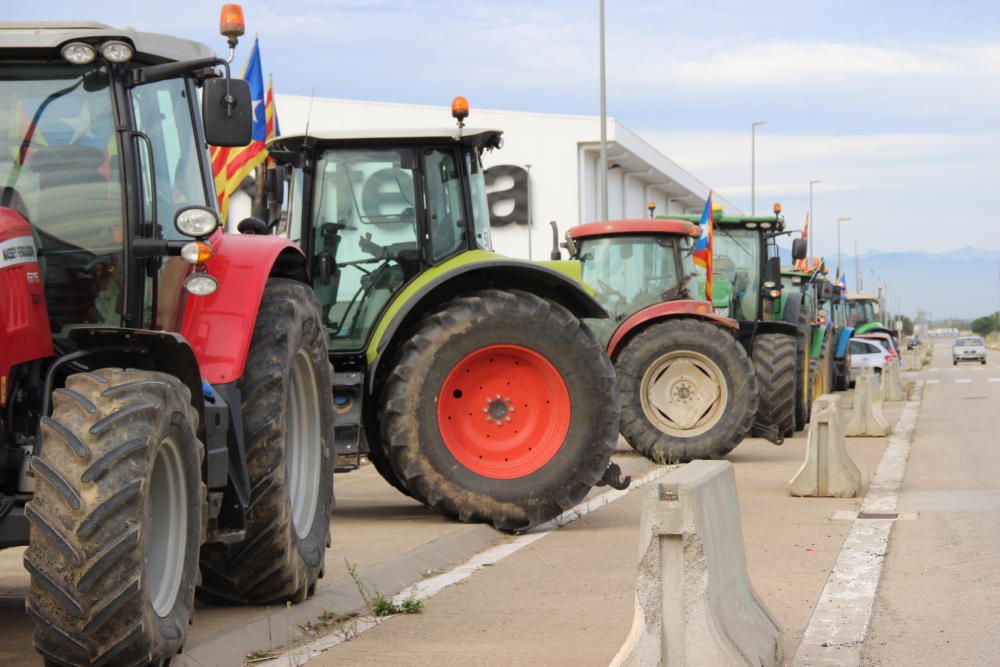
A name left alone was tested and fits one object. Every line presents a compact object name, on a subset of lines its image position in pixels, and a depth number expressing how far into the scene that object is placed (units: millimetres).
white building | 45531
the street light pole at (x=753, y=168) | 52062
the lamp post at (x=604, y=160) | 27039
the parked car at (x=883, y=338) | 44381
